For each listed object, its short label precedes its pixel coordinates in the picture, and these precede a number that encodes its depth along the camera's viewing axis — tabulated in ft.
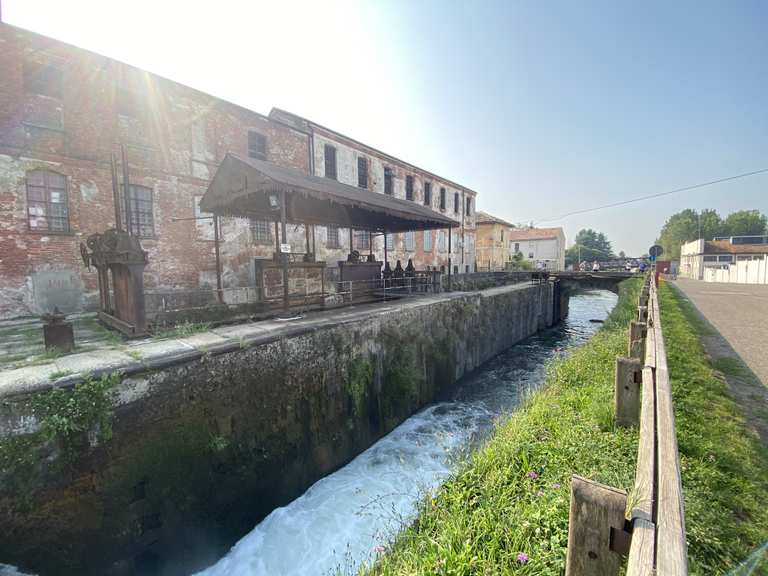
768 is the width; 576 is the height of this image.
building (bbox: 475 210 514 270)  109.40
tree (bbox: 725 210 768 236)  222.07
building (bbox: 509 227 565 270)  164.04
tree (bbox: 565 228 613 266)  241.76
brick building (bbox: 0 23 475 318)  29.27
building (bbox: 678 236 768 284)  100.17
